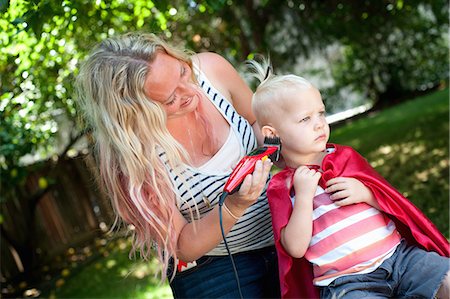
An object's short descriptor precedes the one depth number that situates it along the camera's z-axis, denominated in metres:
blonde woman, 2.29
